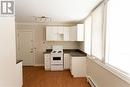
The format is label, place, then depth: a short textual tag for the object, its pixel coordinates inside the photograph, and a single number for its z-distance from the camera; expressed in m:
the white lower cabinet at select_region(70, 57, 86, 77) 2.53
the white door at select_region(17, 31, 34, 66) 3.39
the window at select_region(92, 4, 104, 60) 1.74
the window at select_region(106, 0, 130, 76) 1.12
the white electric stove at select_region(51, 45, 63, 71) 3.08
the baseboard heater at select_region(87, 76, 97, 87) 1.92
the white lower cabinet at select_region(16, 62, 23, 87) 1.67
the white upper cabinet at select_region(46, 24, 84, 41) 3.22
